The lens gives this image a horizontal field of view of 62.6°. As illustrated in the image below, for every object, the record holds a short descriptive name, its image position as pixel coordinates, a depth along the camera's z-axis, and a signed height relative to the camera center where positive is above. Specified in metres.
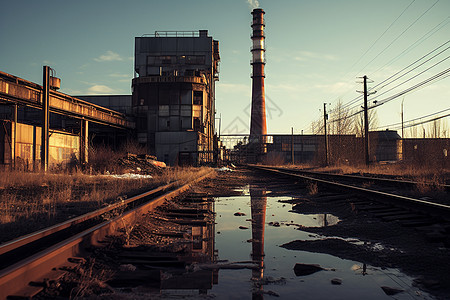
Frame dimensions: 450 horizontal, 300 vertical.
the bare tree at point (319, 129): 47.96 +3.96
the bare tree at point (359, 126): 42.55 +3.84
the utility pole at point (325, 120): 41.29 +4.59
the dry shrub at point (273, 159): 65.69 +0.01
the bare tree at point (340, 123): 45.53 +4.48
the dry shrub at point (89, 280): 2.66 -0.95
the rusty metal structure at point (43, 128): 22.11 +2.25
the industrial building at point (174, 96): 44.66 +8.32
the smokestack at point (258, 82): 64.62 +13.63
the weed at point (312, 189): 11.27 -0.97
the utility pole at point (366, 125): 29.97 +2.75
